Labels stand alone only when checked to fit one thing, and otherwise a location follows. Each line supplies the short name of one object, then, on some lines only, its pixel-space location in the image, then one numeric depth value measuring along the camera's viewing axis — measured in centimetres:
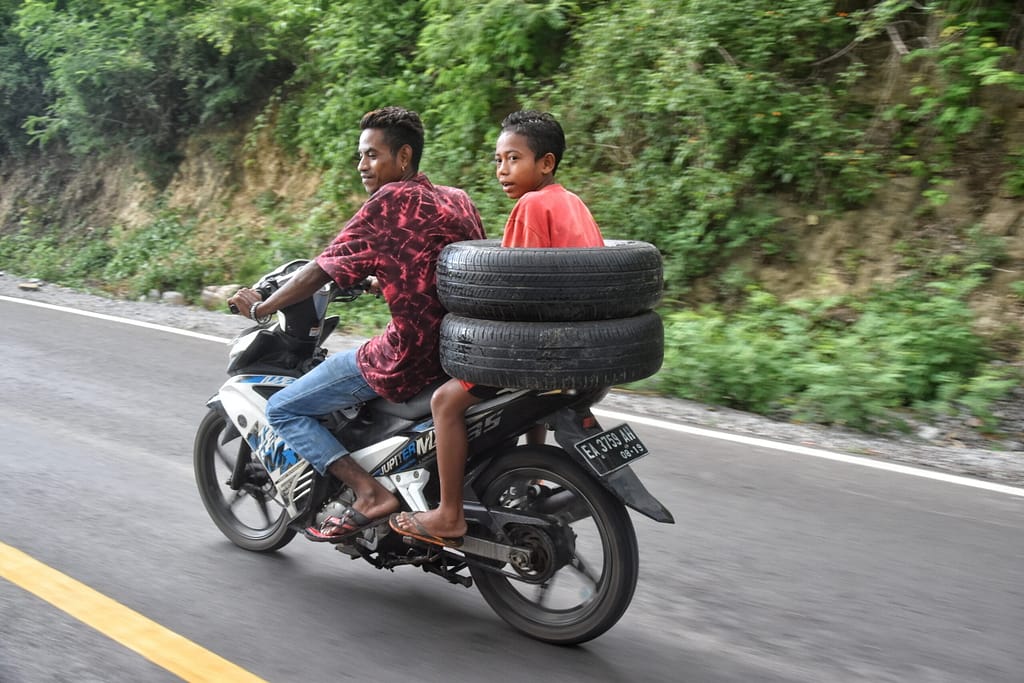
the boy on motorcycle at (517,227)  349
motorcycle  350
